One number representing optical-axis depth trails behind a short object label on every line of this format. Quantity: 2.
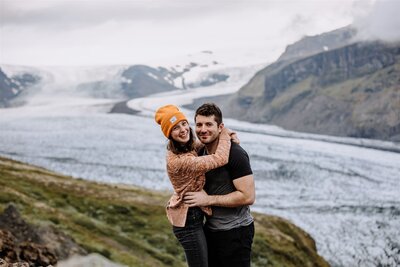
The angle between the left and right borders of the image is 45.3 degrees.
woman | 8.55
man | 8.43
